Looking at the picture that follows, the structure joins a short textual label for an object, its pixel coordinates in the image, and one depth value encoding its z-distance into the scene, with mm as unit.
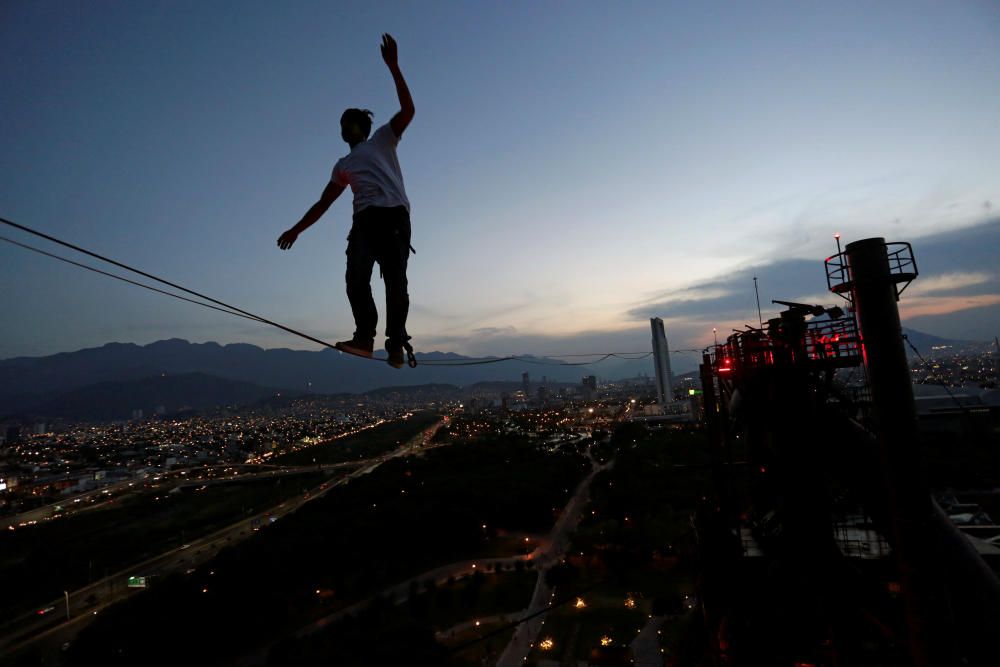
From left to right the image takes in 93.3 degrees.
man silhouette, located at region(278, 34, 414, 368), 2463
